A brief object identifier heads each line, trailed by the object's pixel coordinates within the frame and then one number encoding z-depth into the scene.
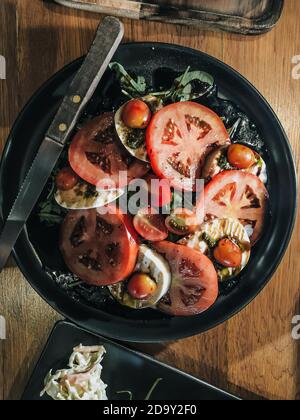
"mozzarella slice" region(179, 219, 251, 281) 0.62
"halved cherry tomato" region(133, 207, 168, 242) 0.63
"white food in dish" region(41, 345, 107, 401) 0.66
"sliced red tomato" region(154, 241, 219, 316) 0.61
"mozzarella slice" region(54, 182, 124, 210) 0.62
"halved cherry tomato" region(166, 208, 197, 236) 0.62
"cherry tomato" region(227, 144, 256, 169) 0.61
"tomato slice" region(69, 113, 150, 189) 0.61
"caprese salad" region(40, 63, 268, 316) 0.61
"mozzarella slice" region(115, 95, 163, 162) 0.61
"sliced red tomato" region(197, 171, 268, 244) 0.62
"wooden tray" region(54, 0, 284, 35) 0.66
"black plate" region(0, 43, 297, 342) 0.64
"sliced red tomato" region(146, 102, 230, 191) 0.61
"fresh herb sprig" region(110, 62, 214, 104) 0.64
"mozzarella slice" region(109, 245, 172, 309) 0.62
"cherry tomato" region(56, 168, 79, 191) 0.62
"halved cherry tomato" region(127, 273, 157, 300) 0.61
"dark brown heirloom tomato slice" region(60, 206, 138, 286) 0.61
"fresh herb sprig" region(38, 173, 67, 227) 0.65
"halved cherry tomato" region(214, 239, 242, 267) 0.61
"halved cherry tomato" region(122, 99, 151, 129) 0.60
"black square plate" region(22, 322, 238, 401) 0.67
